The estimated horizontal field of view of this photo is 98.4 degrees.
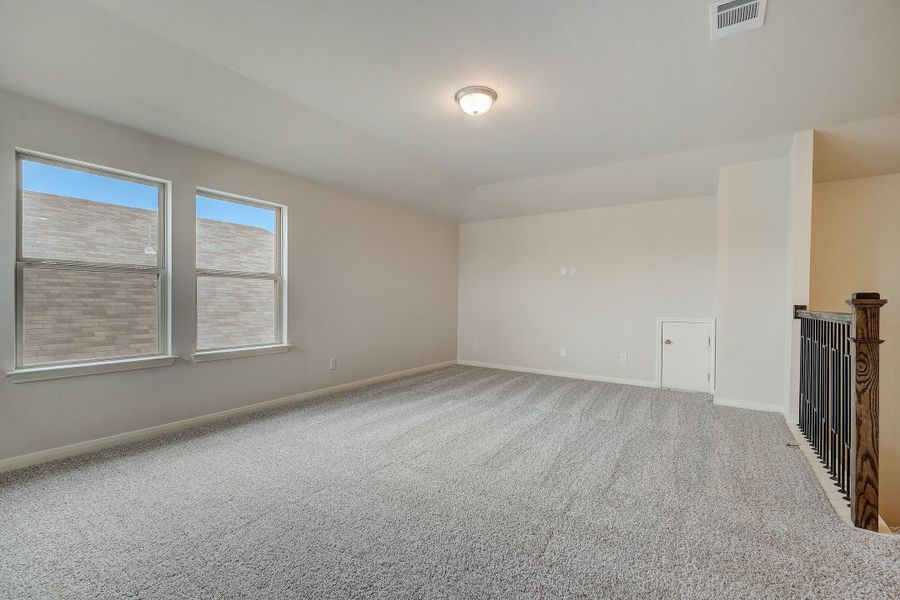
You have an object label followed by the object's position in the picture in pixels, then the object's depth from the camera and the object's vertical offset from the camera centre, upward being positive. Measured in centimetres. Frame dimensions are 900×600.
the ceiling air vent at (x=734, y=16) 195 +148
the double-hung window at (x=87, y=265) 258 +22
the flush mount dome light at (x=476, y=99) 276 +144
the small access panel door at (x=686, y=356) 460 -67
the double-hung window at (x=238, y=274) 348 +21
